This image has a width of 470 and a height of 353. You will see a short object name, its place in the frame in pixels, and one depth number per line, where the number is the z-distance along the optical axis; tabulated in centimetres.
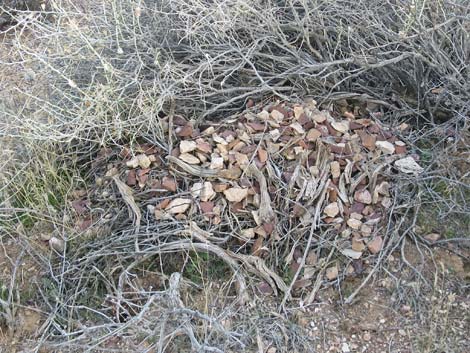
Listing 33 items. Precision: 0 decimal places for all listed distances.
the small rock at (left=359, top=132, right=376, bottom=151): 282
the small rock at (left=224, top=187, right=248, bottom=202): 261
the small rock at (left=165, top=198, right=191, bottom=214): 265
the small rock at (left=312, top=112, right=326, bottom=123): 285
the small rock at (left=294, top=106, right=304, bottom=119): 286
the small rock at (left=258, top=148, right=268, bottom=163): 271
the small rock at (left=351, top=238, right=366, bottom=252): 255
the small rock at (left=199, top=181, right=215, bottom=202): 264
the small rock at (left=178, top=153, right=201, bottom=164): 273
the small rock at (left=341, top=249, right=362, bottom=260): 253
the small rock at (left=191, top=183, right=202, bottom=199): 267
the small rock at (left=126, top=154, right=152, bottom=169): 279
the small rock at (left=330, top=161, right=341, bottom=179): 268
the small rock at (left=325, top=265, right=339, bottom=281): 251
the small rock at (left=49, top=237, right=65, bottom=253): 266
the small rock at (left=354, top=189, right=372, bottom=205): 265
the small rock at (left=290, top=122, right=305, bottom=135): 279
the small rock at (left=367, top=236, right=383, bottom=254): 255
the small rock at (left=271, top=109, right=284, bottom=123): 285
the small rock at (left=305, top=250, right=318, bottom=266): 254
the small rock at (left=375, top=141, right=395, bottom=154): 282
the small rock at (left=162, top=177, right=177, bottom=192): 270
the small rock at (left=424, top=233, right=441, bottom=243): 260
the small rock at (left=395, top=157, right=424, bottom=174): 277
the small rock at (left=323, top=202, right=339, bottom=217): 260
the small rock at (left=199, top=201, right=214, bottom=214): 263
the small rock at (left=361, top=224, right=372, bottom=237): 258
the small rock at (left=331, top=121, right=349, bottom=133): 285
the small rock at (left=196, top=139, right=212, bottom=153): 276
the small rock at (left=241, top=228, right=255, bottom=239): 257
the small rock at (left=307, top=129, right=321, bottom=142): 277
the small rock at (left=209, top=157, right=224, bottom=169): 270
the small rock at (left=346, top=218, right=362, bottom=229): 259
